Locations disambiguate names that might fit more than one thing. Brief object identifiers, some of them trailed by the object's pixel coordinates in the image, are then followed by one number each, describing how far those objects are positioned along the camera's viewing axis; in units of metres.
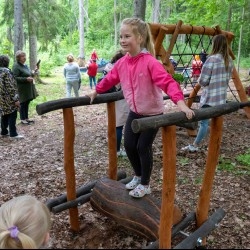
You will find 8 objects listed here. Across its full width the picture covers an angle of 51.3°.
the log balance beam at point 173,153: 1.80
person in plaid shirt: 4.19
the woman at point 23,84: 6.22
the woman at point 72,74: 8.70
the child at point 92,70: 11.68
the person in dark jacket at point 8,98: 5.35
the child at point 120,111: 4.16
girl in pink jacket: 2.28
